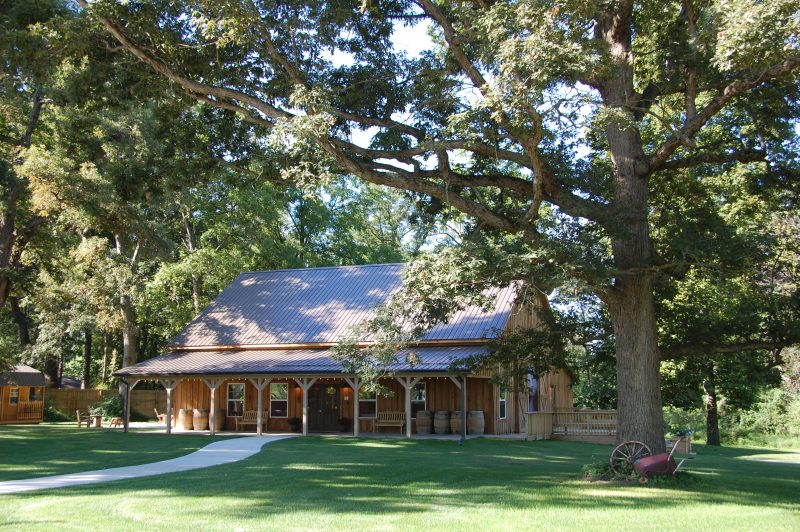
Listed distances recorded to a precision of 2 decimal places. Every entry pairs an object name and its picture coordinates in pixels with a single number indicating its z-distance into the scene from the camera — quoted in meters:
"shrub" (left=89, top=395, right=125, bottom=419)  35.03
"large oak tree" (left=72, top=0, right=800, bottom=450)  10.55
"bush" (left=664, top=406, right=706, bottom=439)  37.84
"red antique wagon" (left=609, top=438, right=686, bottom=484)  12.34
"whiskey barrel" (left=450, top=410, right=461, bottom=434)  24.33
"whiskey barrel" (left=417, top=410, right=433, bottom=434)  24.53
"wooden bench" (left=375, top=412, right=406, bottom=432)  25.28
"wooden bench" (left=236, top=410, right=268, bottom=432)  27.17
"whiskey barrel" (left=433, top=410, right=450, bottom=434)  24.27
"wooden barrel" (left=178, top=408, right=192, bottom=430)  28.37
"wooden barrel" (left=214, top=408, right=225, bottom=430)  27.43
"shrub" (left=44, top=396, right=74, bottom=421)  38.22
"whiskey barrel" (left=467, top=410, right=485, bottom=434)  24.06
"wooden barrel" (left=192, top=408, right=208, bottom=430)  27.67
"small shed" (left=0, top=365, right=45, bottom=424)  36.09
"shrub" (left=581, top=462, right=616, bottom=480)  12.96
